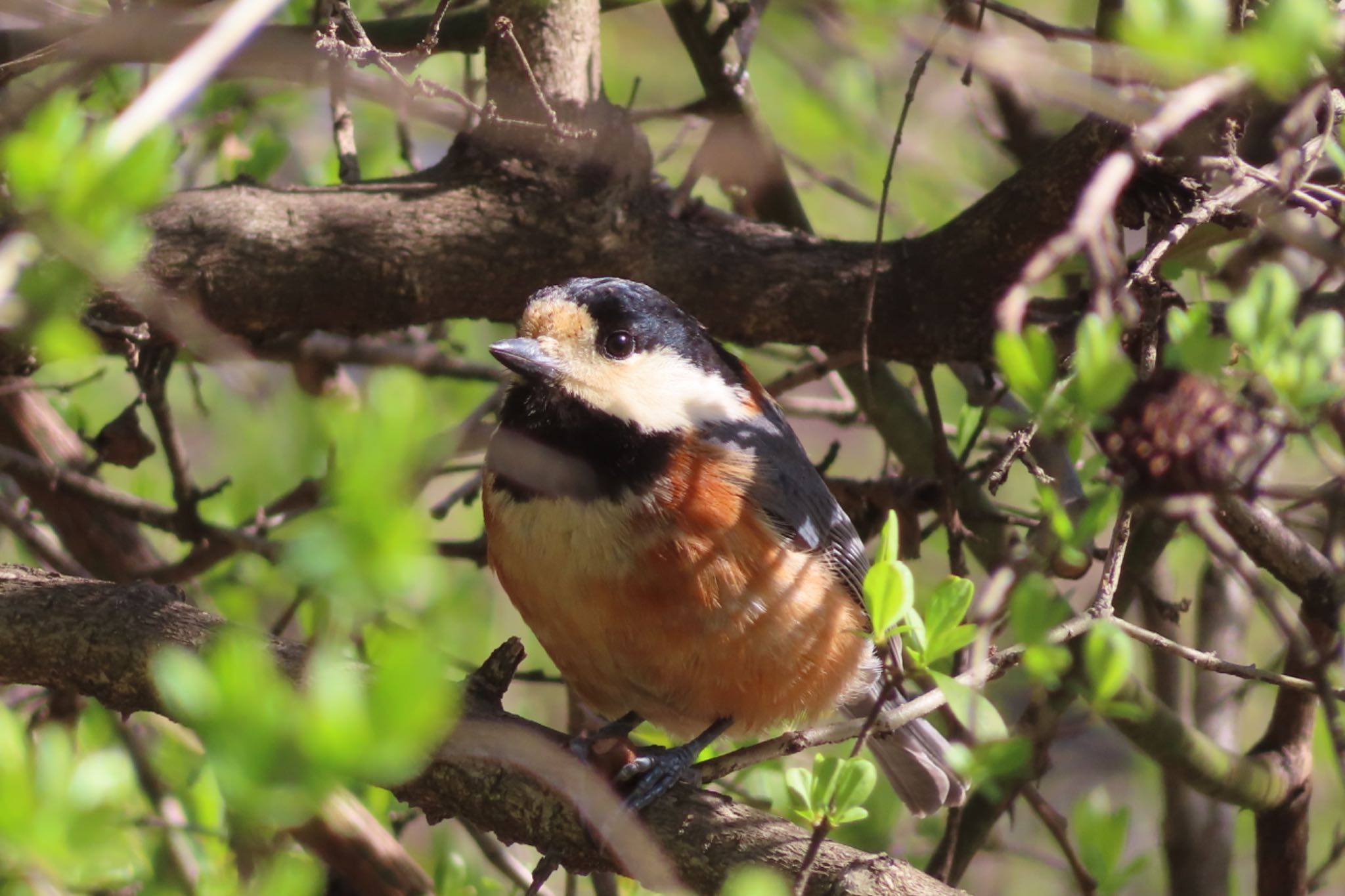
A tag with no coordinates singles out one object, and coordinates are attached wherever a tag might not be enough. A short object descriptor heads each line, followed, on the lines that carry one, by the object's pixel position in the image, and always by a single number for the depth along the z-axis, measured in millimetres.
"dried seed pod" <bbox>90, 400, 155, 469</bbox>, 8258
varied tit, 6863
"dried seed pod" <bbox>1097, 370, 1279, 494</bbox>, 4258
